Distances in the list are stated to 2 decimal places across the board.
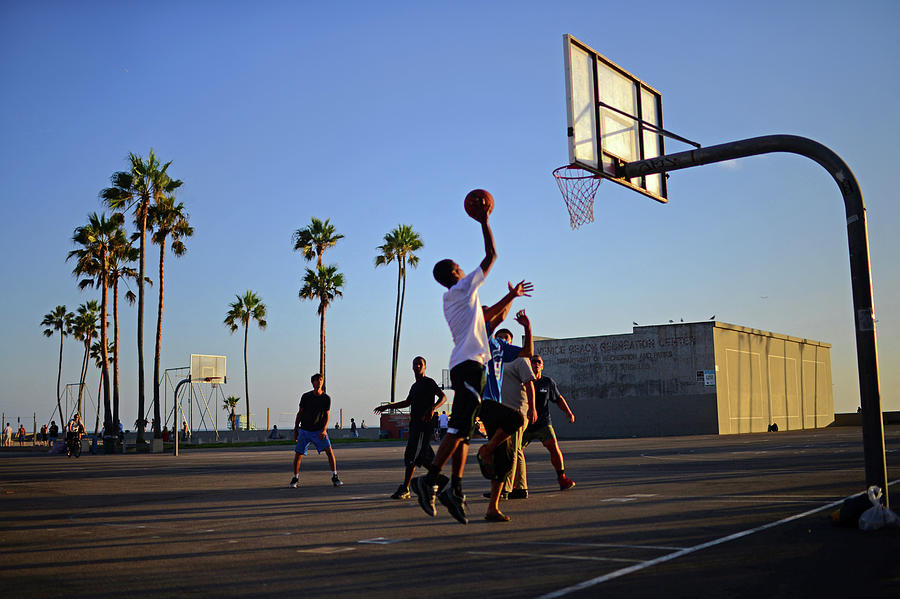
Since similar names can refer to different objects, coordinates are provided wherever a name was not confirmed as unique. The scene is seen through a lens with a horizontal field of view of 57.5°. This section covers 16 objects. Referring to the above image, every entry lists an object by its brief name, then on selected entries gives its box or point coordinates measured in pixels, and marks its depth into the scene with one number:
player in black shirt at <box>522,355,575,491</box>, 11.84
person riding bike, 36.94
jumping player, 6.42
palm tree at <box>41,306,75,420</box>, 77.88
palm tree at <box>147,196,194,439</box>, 44.84
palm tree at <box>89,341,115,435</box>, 77.62
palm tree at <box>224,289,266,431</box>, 75.94
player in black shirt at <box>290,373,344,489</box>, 14.26
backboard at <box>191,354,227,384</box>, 50.09
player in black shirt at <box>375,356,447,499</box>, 11.58
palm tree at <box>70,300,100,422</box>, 75.94
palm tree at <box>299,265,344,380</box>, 58.19
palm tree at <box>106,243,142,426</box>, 50.44
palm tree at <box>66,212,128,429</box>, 49.75
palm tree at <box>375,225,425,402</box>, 60.91
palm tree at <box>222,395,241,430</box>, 99.75
